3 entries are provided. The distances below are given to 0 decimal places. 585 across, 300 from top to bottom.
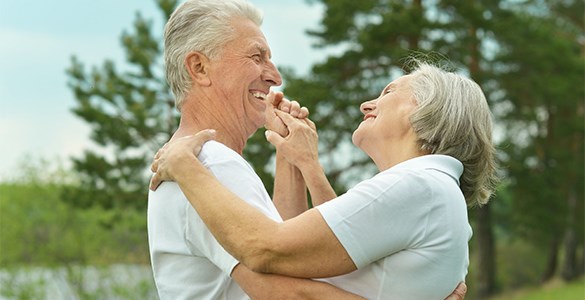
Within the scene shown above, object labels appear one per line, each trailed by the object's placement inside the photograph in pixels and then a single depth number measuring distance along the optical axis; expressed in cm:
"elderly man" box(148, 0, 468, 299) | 243
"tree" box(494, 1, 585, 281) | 2362
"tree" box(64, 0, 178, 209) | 2294
